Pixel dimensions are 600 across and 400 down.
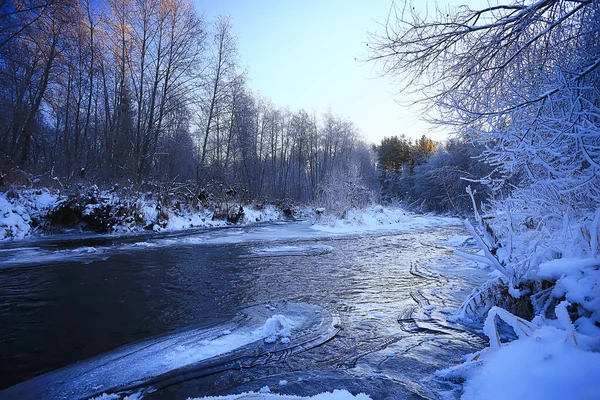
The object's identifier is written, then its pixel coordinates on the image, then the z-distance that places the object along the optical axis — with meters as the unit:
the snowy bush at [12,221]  10.41
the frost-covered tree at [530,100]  3.05
